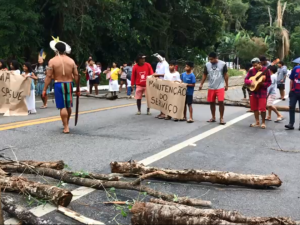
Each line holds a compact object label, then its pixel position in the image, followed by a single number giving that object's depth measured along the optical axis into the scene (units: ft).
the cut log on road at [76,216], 11.45
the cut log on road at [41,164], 16.37
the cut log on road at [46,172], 15.40
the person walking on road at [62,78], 26.45
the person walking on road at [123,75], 66.03
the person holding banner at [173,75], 35.88
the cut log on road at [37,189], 12.68
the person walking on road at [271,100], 36.32
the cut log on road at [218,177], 15.79
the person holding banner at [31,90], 36.70
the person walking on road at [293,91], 30.78
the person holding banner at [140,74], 36.70
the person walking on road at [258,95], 31.32
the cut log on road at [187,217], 11.02
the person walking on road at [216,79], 32.73
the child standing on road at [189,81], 34.30
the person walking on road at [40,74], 44.93
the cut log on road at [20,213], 11.03
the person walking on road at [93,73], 58.23
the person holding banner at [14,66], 37.47
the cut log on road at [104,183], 13.48
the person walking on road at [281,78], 55.88
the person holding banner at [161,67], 37.35
